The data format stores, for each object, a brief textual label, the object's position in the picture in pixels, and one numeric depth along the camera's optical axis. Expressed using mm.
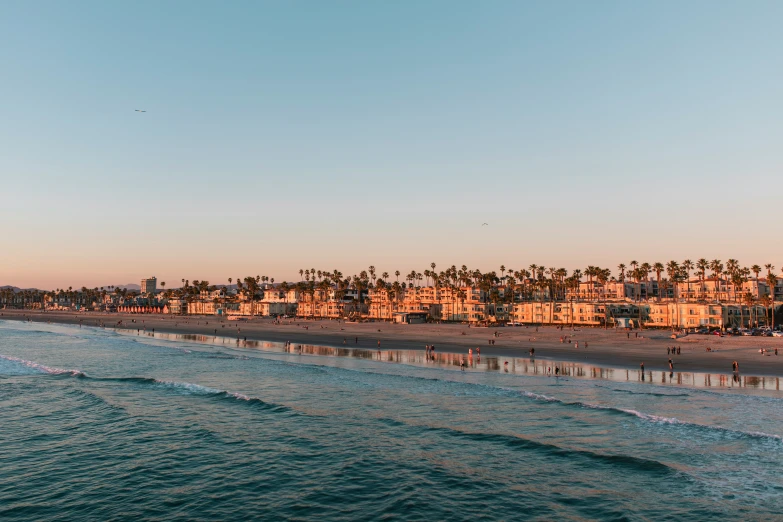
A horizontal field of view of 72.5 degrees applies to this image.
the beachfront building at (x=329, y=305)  179125
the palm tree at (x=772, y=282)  102506
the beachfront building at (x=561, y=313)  118625
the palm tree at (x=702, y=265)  143625
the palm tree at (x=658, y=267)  136625
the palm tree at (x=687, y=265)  147950
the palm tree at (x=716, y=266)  143875
